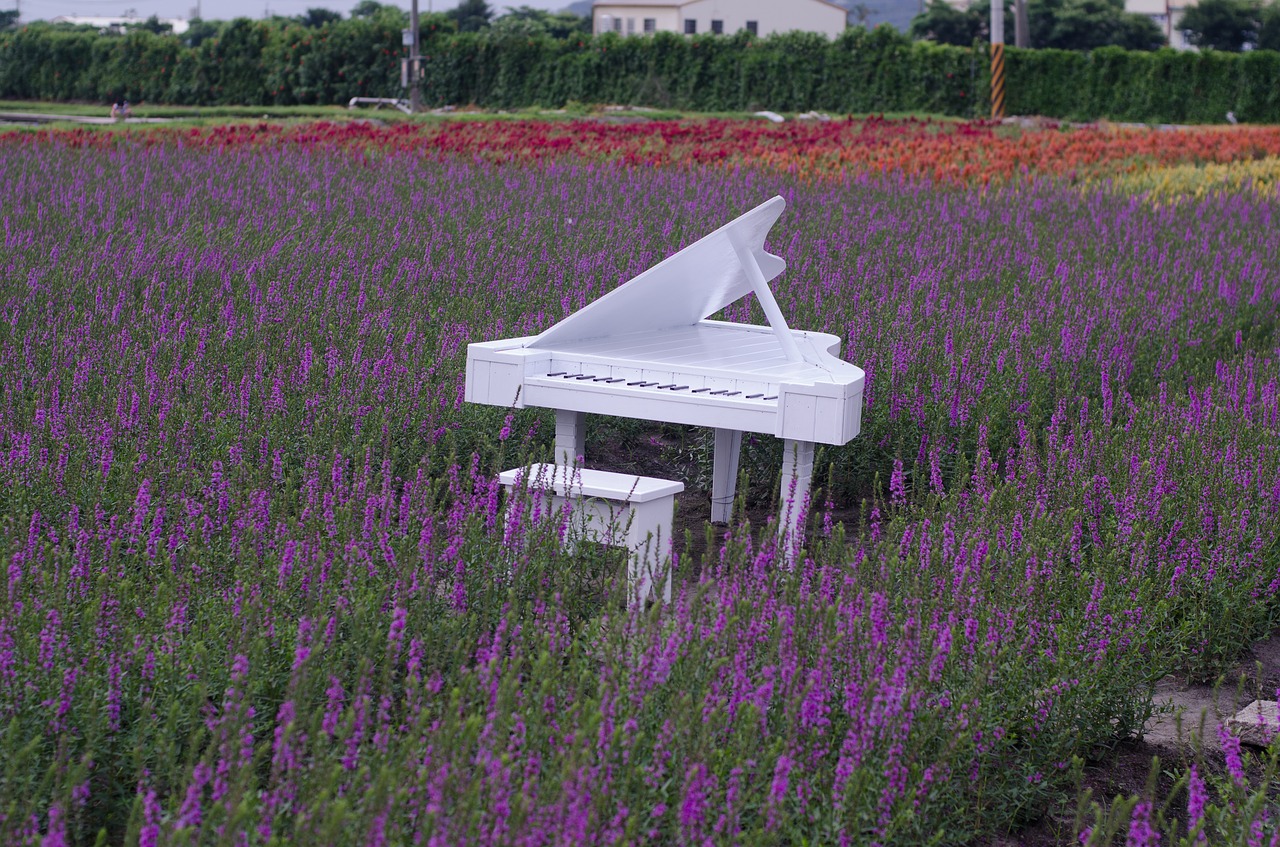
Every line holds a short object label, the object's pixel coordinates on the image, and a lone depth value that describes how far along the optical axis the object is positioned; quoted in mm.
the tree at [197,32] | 76212
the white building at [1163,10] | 106375
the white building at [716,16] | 80688
